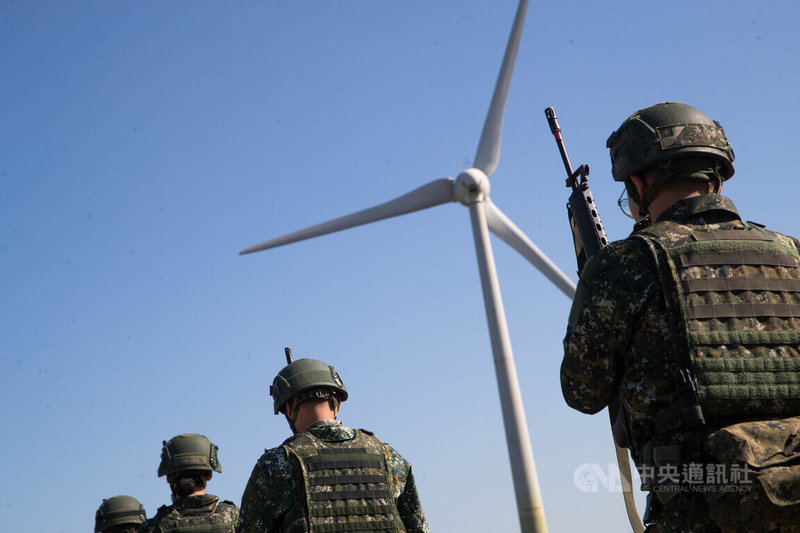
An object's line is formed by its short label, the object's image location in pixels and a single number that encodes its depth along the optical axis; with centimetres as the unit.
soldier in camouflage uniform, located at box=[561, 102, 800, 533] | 560
